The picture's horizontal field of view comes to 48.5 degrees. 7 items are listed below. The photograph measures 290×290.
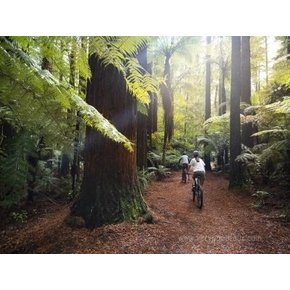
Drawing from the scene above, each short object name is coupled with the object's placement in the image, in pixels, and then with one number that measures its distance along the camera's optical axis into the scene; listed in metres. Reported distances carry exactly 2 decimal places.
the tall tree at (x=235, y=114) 5.03
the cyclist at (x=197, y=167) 4.52
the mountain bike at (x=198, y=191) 4.18
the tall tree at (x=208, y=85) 7.44
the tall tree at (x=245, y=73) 5.75
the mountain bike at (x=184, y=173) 5.92
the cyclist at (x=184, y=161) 6.09
